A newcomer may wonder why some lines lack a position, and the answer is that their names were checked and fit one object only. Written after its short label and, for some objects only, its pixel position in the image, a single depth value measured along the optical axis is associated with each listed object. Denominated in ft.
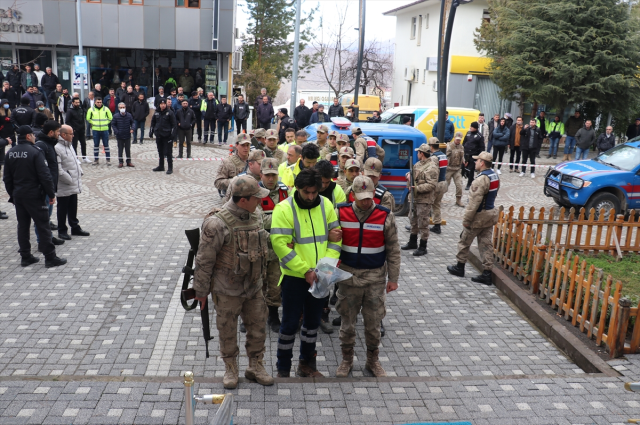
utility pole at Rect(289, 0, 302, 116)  67.46
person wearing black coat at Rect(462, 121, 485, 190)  48.83
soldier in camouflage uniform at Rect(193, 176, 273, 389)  15.58
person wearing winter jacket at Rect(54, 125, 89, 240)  30.04
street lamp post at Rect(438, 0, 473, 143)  40.41
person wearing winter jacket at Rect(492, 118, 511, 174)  57.67
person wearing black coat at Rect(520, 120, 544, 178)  58.44
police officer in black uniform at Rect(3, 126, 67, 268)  25.93
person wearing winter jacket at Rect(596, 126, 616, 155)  64.64
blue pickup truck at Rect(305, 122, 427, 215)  38.29
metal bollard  11.14
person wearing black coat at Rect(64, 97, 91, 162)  49.92
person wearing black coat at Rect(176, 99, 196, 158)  56.24
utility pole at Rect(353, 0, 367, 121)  74.43
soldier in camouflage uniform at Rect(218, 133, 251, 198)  27.11
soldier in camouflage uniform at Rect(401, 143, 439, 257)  30.99
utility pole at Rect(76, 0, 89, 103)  70.78
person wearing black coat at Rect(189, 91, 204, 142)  68.16
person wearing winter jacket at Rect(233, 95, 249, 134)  68.23
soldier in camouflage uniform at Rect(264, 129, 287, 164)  30.35
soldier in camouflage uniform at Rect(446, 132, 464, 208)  43.86
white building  104.37
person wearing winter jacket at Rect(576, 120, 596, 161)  66.77
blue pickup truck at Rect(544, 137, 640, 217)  41.50
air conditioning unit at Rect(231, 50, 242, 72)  83.20
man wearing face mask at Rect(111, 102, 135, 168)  52.29
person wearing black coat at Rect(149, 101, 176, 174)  48.98
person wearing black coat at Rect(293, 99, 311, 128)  65.88
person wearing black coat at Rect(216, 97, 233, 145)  67.46
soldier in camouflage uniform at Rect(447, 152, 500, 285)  26.61
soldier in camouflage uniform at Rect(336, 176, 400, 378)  17.49
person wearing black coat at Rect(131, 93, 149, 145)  63.98
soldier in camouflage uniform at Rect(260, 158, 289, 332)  20.89
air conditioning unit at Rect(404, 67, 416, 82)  126.41
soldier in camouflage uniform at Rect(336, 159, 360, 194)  22.26
